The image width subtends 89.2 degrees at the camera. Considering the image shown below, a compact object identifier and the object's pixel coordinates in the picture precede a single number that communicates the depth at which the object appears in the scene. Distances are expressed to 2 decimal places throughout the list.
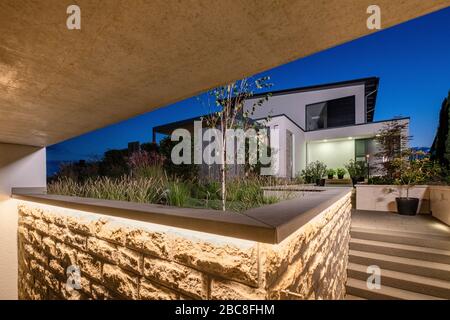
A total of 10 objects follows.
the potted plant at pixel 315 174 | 10.47
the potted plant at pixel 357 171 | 10.84
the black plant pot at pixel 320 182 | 10.30
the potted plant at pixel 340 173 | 12.19
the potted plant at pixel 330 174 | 12.44
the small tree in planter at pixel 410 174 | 6.41
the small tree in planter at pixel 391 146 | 7.49
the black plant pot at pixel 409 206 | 6.37
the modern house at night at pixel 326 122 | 11.72
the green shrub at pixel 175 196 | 2.87
